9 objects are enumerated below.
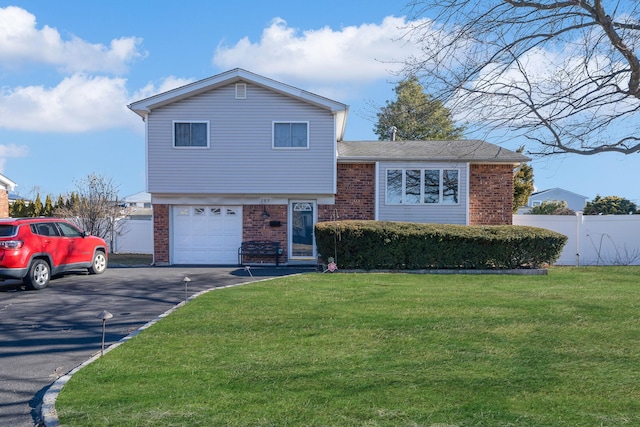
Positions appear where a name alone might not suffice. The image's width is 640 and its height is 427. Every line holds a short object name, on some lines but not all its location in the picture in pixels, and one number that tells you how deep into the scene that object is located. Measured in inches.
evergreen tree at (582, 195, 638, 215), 1289.4
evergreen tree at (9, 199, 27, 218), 1159.6
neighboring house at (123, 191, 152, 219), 2563.2
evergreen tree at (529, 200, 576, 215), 1030.1
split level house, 692.7
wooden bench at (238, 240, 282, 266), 701.9
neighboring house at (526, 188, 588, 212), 2202.0
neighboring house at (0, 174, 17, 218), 1017.5
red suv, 451.5
